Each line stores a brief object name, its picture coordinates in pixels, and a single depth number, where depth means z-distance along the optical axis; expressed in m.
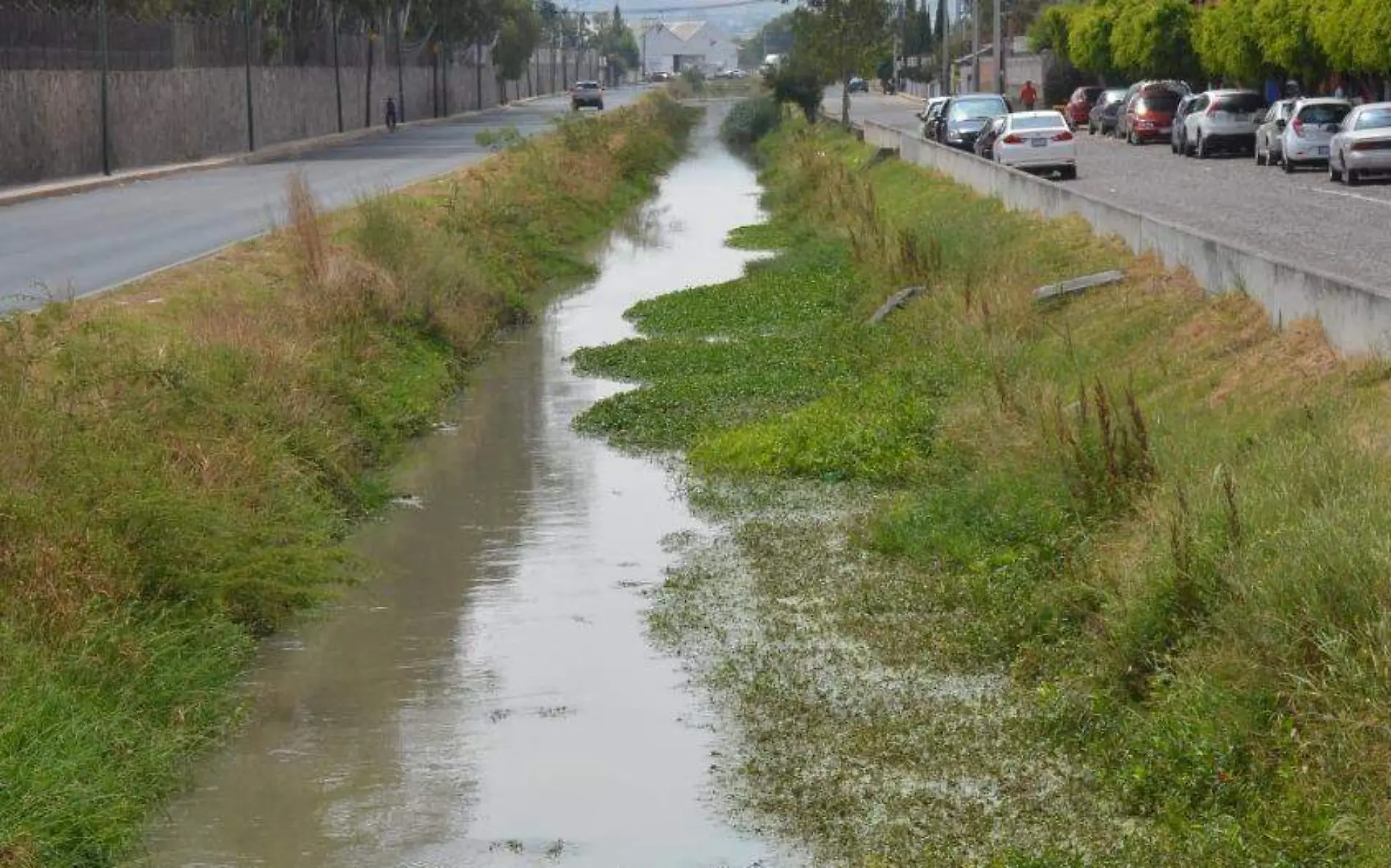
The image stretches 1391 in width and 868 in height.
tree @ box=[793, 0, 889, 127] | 85.56
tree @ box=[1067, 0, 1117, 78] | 78.88
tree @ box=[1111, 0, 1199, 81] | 69.75
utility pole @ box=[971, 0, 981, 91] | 85.69
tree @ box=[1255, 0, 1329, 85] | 52.50
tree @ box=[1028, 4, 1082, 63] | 89.38
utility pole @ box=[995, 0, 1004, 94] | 75.19
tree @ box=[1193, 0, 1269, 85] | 57.91
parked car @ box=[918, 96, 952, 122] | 63.97
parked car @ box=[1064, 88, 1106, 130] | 76.62
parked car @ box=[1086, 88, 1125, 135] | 67.50
